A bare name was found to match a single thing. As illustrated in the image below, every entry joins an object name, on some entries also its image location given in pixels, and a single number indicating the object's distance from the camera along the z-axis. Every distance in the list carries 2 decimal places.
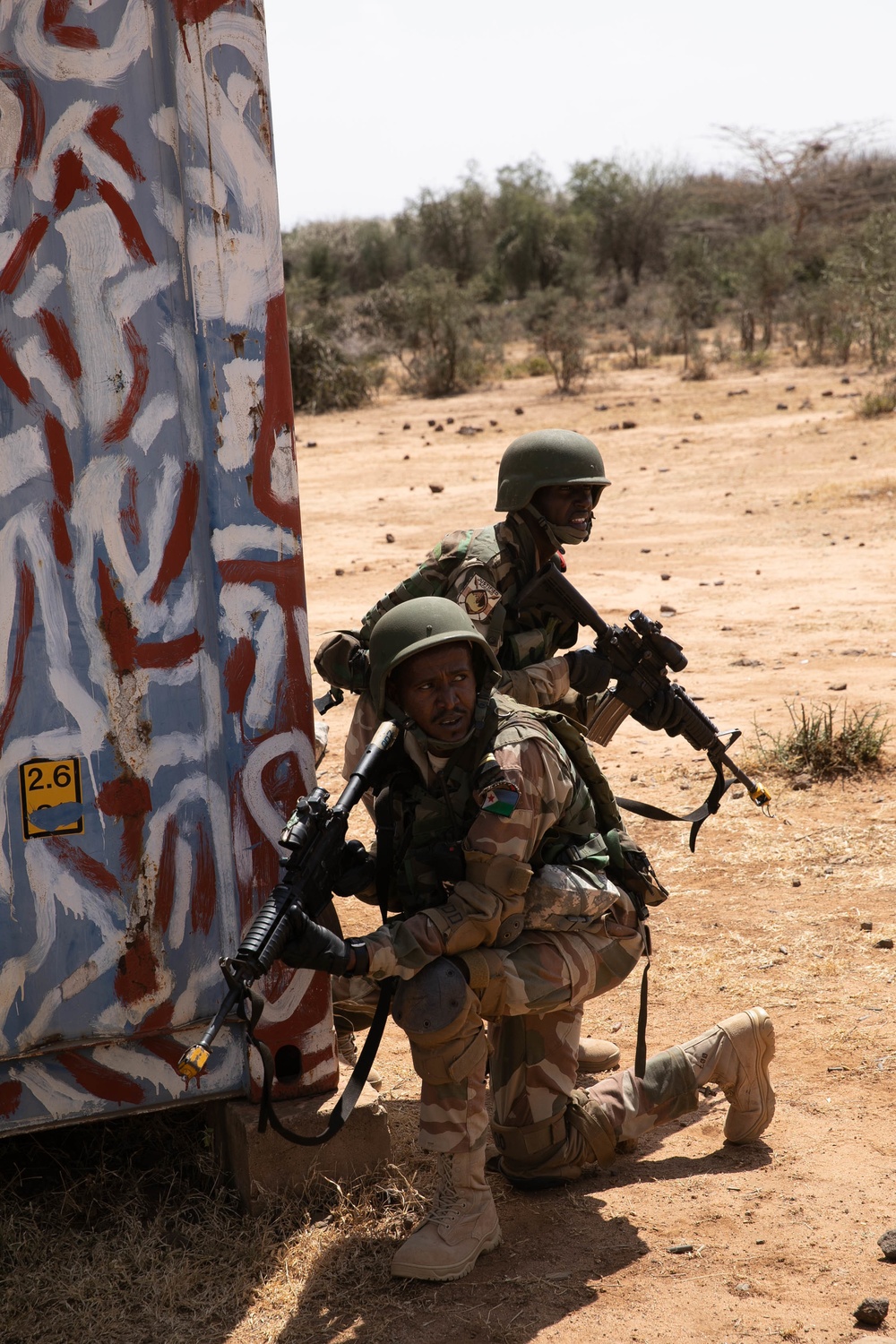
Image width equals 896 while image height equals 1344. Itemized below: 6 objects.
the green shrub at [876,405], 14.57
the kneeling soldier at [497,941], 2.92
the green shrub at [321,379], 19.47
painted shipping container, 2.91
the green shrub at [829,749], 5.87
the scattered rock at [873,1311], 2.63
